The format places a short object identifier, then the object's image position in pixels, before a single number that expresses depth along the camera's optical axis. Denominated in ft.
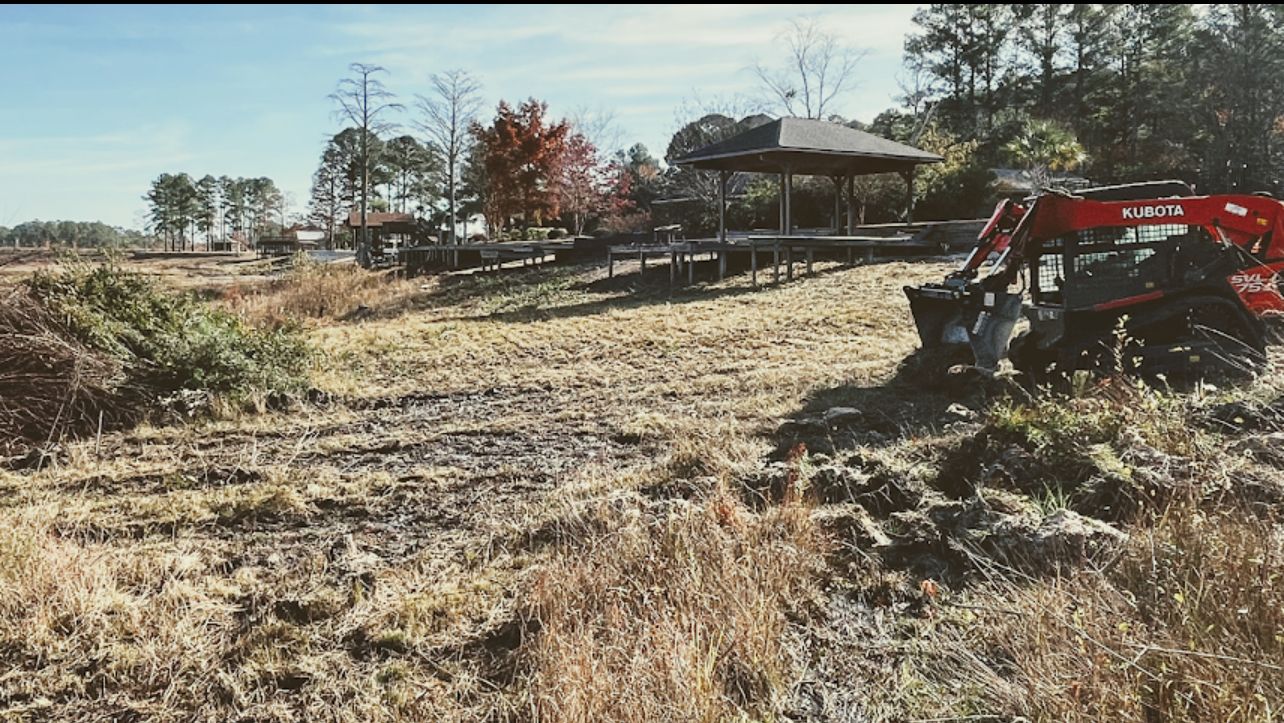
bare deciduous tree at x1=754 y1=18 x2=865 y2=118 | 115.85
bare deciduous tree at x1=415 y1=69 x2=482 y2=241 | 138.95
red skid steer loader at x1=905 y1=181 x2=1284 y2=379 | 23.61
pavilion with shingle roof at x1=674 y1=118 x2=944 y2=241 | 62.18
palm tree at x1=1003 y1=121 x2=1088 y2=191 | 89.35
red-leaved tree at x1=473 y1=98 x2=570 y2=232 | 113.39
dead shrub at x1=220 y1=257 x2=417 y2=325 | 59.24
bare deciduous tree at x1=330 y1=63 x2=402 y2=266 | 136.80
